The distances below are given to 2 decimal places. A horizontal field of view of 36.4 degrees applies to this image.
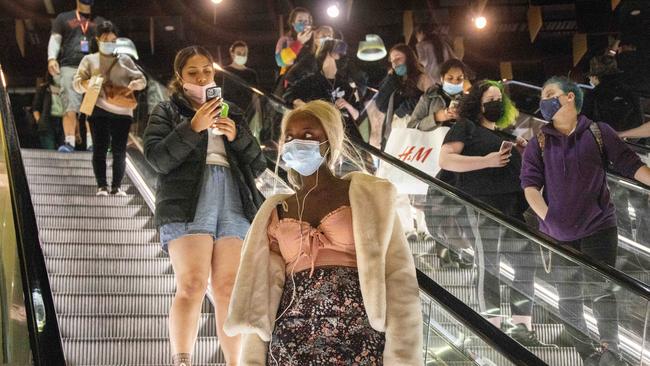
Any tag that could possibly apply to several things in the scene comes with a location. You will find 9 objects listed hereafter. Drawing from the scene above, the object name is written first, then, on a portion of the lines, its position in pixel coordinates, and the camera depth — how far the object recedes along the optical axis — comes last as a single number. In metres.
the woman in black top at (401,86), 9.04
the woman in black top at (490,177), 6.01
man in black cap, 10.50
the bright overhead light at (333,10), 16.20
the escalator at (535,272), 5.13
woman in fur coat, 3.27
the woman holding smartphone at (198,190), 4.62
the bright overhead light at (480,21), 17.45
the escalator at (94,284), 3.82
